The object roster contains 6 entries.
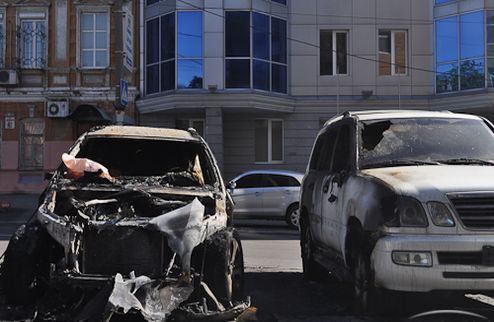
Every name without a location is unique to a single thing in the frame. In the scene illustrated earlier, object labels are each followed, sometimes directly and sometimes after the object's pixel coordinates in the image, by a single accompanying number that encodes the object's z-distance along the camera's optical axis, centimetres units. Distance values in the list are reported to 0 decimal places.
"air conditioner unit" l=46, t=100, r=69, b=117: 2078
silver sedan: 1533
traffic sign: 1480
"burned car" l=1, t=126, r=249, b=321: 430
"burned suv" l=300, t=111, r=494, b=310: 449
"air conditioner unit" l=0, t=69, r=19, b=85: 2080
